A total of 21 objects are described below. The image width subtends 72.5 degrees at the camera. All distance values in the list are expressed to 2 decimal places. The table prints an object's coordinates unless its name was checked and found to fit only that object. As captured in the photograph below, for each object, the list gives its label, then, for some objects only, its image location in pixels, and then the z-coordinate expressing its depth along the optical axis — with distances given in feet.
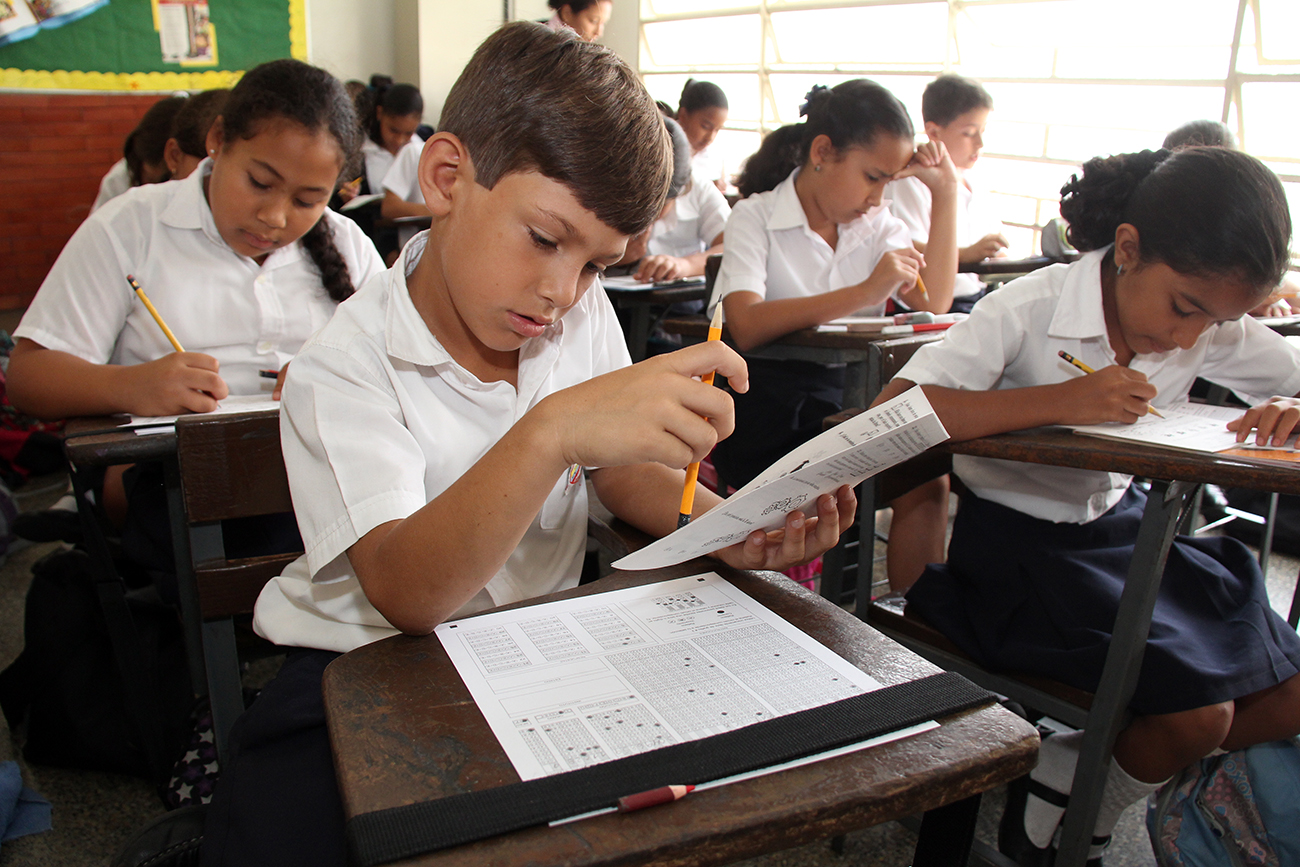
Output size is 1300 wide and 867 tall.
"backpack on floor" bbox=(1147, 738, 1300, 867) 4.06
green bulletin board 16.46
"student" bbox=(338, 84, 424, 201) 18.76
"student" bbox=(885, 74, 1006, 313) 11.12
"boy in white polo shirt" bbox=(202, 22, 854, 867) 2.34
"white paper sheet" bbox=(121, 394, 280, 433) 4.21
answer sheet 1.98
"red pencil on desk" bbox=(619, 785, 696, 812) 1.71
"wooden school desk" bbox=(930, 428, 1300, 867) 3.59
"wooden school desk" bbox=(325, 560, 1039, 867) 1.66
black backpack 5.46
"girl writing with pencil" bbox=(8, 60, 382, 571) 4.84
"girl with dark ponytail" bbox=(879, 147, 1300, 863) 4.06
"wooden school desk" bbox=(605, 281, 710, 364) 10.59
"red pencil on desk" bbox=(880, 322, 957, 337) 6.97
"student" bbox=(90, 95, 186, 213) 8.61
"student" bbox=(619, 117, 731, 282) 13.51
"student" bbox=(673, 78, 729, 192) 16.15
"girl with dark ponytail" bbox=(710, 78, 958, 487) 7.48
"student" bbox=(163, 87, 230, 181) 7.13
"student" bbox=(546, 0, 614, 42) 13.80
